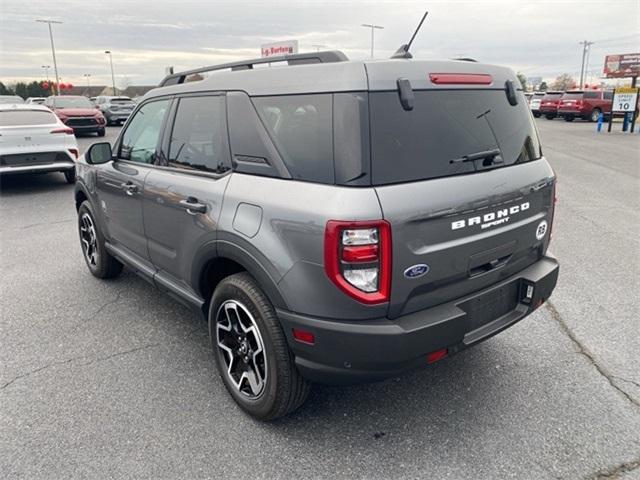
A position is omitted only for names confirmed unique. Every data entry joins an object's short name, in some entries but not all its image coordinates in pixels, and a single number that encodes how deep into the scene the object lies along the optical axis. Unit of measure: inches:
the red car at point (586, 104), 1128.8
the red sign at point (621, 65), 1731.1
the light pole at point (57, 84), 2208.4
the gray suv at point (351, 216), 86.7
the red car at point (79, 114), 719.1
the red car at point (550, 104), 1204.5
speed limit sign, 834.7
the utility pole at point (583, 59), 2895.2
